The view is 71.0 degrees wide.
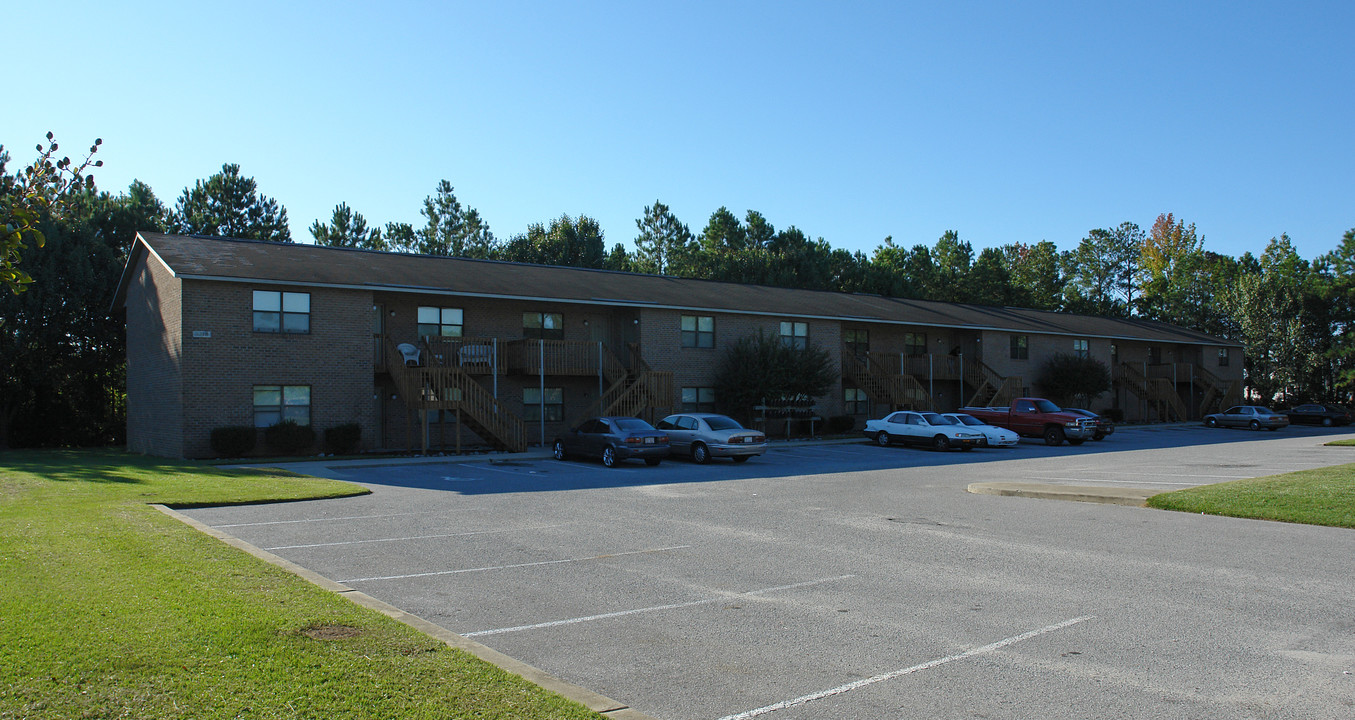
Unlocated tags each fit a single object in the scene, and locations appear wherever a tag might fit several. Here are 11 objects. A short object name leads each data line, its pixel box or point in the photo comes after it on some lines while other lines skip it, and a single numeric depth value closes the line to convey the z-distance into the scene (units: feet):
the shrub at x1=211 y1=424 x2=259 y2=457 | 84.99
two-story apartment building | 87.76
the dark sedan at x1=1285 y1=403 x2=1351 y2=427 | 172.96
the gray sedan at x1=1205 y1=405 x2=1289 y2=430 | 152.15
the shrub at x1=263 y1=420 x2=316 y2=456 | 87.45
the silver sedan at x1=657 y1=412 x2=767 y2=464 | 86.43
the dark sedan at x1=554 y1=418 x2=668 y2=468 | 81.61
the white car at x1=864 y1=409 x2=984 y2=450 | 102.94
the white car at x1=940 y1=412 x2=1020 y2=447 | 104.99
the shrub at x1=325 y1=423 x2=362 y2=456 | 90.02
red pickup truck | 111.55
